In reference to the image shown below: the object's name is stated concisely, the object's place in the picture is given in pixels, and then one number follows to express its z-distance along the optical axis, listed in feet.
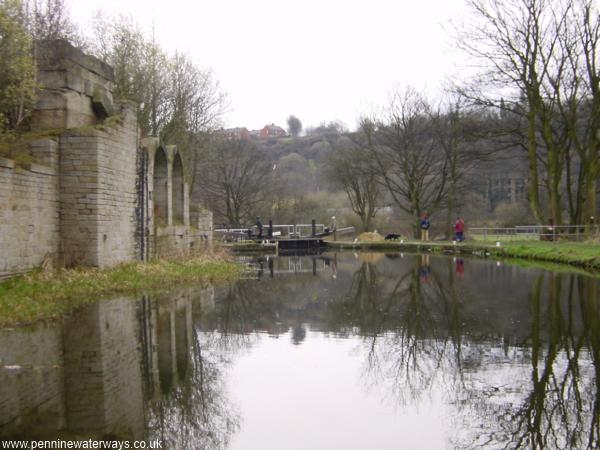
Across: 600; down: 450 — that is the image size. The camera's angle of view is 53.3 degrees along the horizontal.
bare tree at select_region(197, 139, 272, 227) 151.02
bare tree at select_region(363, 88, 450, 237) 130.11
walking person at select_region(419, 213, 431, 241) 121.99
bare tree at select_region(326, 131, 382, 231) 139.64
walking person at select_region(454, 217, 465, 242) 111.58
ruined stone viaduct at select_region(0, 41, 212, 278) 41.14
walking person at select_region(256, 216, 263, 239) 131.54
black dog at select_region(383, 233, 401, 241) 127.54
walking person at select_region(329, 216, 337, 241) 135.93
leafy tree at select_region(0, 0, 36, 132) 41.45
